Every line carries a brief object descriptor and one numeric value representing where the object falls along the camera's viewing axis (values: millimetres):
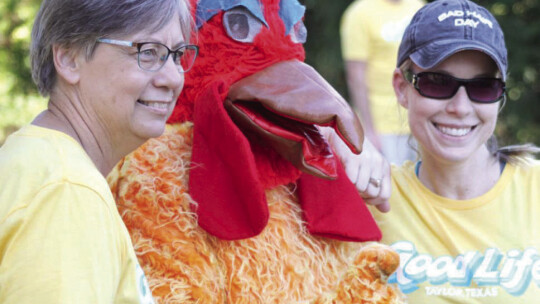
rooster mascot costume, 2811
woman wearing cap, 2991
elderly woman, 2604
